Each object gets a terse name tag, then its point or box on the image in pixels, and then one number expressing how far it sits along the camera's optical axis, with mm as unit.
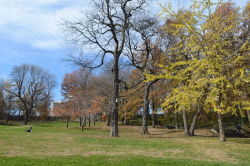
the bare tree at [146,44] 17281
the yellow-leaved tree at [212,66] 8672
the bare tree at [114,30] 16609
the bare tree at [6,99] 46281
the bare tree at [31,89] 44719
